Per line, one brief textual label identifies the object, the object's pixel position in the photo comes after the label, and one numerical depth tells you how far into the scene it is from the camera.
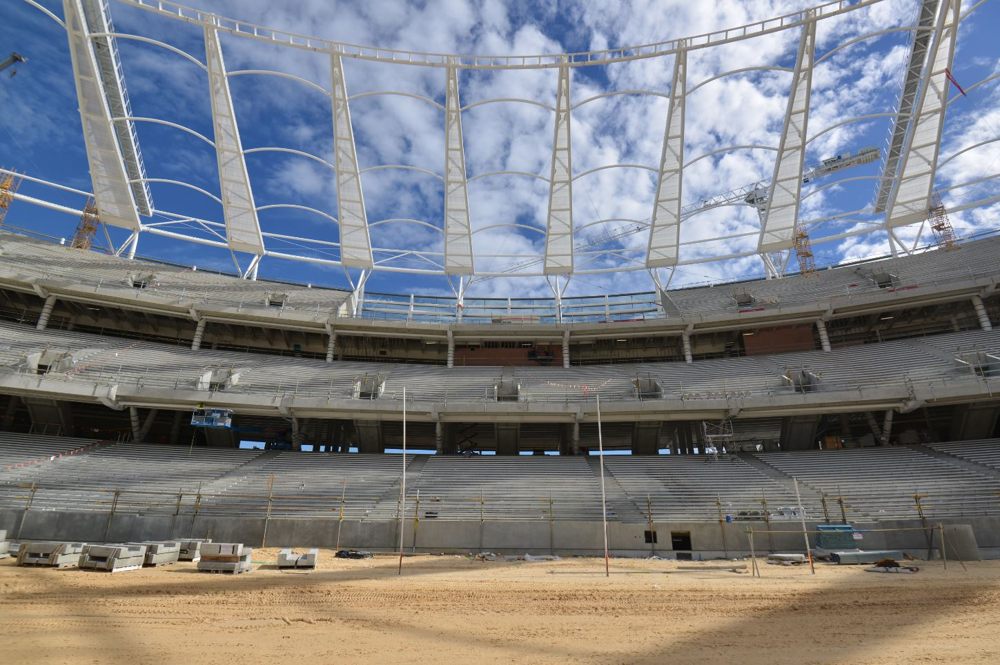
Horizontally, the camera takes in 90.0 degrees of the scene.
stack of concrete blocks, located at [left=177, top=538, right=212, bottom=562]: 14.57
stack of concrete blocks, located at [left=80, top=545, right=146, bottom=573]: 12.27
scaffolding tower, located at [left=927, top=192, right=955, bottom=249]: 31.81
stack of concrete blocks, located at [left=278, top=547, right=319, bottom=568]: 13.74
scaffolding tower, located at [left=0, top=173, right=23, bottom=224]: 36.22
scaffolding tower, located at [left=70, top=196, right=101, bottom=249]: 38.47
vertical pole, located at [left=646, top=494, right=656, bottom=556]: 17.62
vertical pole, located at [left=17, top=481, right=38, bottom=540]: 17.18
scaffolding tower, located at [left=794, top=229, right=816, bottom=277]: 34.89
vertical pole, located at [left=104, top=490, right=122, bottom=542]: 17.61
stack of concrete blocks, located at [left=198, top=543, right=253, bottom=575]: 12.66
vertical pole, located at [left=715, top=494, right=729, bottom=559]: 17.19
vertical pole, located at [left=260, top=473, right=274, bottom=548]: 17.84
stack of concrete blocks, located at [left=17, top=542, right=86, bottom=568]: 12.45
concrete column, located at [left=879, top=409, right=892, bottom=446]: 24.23
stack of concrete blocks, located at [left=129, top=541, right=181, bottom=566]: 13.39
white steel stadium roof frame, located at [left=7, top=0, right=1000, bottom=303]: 25.20
